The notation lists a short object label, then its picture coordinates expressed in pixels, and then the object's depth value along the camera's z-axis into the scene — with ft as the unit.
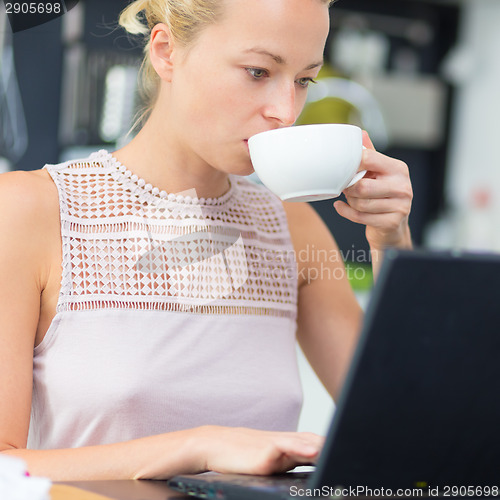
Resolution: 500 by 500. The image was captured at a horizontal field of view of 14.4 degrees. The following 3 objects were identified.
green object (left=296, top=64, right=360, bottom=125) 14.81
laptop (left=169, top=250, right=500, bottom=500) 4.70
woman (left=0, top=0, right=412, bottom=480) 5.79
